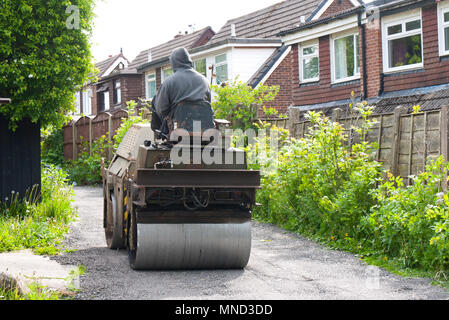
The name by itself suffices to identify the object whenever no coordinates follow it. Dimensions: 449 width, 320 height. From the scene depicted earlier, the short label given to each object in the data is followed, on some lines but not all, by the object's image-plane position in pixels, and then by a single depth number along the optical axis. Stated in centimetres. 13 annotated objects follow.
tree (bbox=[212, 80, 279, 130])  1677
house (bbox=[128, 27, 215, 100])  3416
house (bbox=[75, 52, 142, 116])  3978
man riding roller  848
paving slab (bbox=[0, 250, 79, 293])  695
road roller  800
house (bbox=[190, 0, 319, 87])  2773
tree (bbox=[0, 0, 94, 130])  1185
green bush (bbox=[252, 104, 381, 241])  1026
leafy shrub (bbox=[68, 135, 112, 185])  2195
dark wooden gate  1273
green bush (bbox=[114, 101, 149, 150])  1846
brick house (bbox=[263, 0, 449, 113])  1850
